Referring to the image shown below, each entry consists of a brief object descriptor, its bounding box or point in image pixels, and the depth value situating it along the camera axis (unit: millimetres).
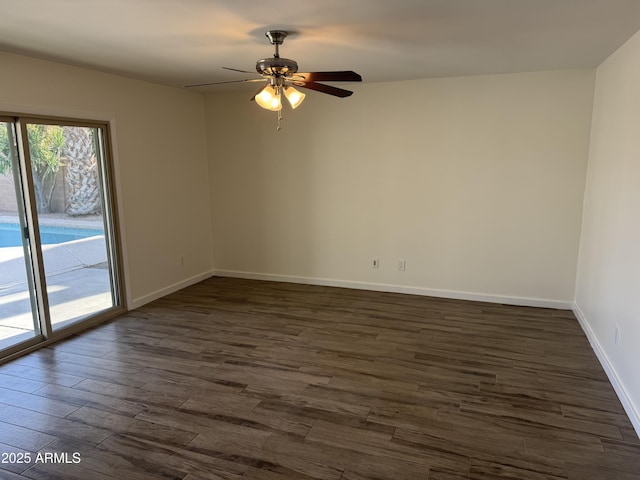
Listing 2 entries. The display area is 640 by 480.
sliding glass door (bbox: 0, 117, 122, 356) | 3490
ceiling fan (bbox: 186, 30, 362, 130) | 2701
